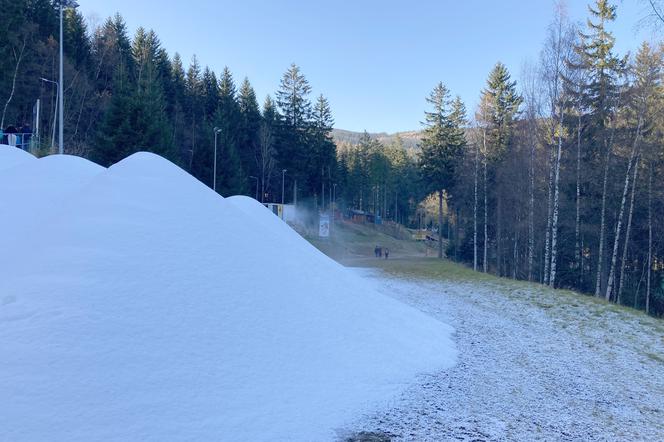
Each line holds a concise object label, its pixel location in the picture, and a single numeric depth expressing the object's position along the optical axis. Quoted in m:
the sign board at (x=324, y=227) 36.91
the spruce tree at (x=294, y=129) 54.78
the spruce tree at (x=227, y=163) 41.03
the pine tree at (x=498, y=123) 30.19
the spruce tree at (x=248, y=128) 56.81
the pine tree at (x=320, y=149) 56.12
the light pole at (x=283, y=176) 53.13
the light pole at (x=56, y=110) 21.27
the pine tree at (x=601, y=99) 20.75
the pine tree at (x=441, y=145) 39.25
